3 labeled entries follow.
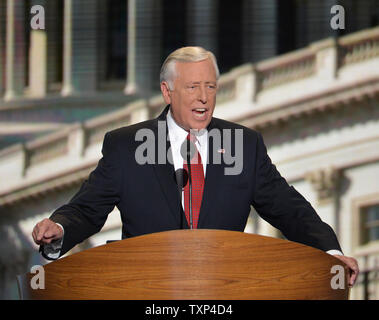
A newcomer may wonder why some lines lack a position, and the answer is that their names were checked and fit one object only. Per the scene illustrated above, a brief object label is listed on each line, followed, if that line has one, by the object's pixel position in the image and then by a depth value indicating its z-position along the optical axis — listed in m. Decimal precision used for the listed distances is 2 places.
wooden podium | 4.91
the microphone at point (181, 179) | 6.16
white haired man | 6.21
